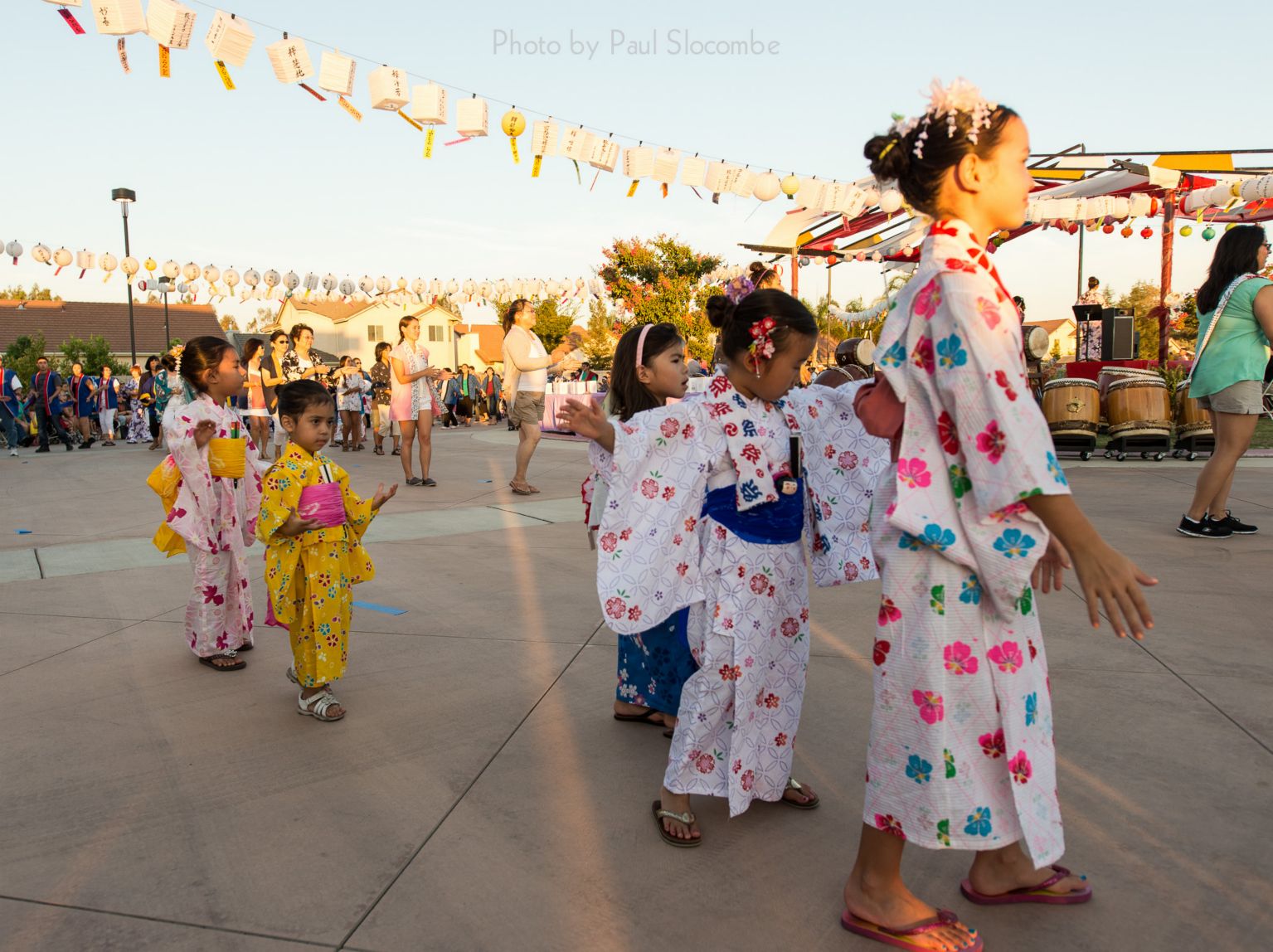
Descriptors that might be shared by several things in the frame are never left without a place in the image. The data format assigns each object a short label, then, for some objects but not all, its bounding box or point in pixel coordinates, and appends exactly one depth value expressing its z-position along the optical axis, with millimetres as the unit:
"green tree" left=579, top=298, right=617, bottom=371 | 36938
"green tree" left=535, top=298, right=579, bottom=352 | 43375
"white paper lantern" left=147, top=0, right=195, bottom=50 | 5719
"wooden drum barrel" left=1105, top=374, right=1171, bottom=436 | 9750
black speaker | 12656
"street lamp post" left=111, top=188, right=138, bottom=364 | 20203
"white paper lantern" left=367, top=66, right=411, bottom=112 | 7035
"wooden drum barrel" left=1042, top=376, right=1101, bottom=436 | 10008
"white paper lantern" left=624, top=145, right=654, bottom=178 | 9134
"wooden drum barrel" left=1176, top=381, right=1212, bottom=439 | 9594
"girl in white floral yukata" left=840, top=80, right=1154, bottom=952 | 1671
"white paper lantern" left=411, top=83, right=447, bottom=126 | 7355
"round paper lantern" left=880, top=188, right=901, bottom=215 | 11670
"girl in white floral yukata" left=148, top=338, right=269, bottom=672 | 3633
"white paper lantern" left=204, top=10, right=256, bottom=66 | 6090
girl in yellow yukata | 3064
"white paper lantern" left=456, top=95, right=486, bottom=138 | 7832
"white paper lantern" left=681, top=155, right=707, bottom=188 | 9640
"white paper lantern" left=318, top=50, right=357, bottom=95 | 6758
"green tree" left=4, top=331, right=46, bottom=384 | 37469
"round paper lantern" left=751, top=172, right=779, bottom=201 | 10398
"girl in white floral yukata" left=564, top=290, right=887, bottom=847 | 2281
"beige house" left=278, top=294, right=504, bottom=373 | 58719
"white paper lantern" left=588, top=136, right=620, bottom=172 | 8844
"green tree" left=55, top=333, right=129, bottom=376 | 37197
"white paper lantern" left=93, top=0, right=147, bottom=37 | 5516
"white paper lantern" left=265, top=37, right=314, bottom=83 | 6512
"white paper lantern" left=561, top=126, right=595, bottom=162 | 8633
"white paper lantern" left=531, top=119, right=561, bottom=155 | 8430
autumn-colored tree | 30391
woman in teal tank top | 4965
